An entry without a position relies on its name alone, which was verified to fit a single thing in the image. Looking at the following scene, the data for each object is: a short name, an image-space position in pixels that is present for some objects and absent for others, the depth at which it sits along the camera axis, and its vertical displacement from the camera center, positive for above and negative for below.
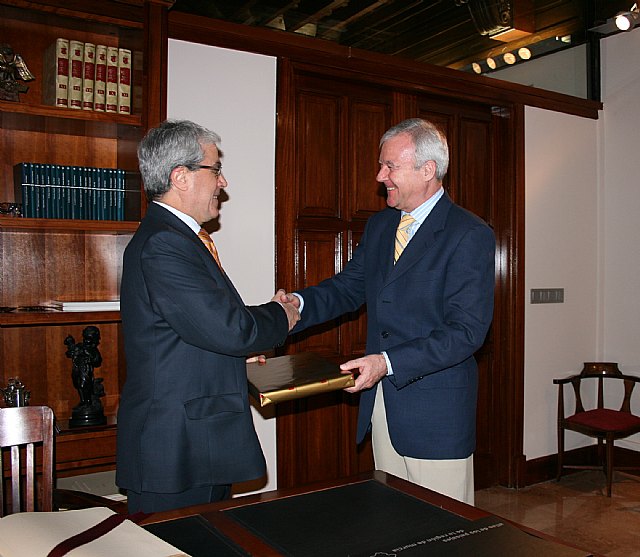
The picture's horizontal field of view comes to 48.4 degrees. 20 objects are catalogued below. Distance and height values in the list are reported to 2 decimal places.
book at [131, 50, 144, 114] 3.00 +0.87
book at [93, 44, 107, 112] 2.95 +0.84
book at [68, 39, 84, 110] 2.92 +0.87
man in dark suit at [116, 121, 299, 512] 1.94 -0.22
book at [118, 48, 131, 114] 3.00 +0.86
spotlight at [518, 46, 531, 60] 4.75 +1.58
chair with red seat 4.39 -0.82
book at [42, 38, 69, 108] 2.90 +0.87
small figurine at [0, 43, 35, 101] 2.81 +0.85
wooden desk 1.31 -0.48
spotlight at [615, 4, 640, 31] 4.76 +1.82
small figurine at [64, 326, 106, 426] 2.92 -0.38
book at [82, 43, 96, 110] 2.94 +0.87
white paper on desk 1.16 -0.43
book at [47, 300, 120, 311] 2.91 -0.08
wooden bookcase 2.84 +0.24
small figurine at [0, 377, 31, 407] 2.77 -0.43
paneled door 3.72 +0.45
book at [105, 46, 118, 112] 2.98 +0.84
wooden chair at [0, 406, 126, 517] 1.82 -0.41
